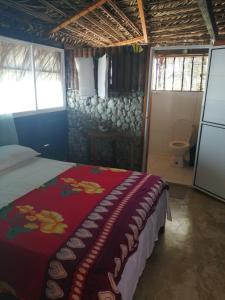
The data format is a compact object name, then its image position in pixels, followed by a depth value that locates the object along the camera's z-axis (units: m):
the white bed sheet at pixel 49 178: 1.44
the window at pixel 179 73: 4.57
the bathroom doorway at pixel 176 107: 4.44
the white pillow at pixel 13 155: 2.35
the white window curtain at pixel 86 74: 3.71
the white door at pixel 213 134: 2.96
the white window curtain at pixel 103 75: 3.59
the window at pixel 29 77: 2.94
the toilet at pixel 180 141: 4.32
